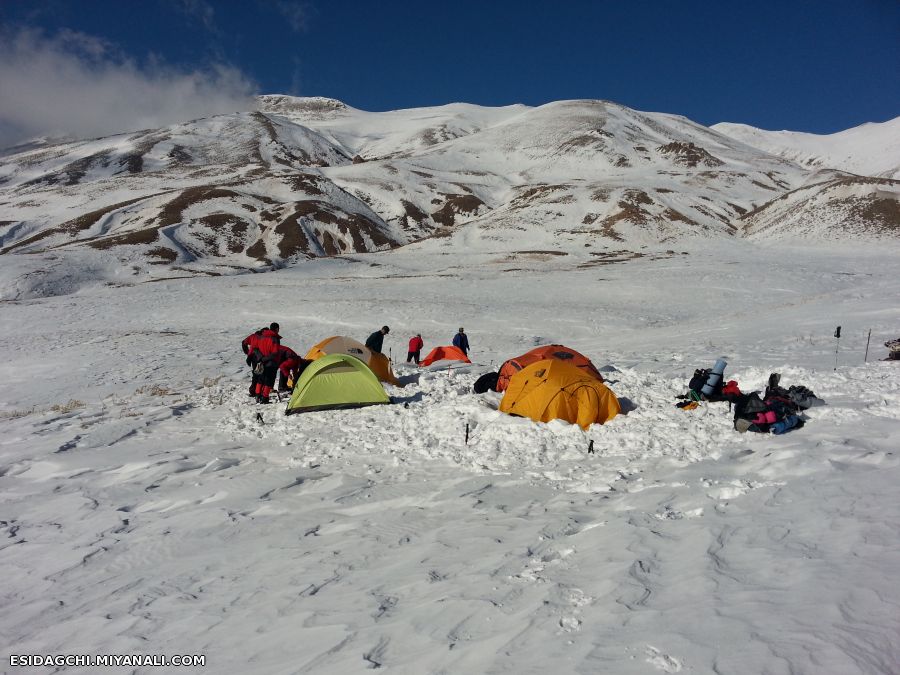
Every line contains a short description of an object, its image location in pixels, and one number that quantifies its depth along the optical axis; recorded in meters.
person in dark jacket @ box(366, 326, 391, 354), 16.34
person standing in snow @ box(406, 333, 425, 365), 18.56
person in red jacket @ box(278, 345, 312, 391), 13.11
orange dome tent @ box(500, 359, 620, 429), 10.01
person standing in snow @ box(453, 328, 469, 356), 18.62
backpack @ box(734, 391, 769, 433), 8.70
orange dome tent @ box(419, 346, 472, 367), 18.41
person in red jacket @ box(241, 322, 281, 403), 12.77
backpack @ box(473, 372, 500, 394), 12.54
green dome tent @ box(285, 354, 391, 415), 11.73
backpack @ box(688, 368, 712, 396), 10.48
